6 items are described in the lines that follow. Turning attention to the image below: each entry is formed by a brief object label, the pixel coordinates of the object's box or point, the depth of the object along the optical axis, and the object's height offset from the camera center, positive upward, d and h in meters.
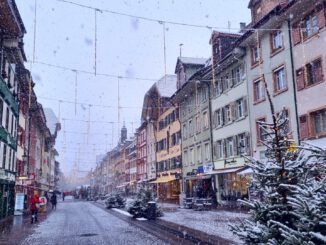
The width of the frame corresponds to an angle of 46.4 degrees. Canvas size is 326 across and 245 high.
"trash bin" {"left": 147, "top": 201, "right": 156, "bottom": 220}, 22.42 -1.30
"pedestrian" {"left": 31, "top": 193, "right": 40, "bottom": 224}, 22.19 -0.95
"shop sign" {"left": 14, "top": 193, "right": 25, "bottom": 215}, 29.86 -1.04
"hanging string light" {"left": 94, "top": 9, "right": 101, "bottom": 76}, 12.42 +4.59
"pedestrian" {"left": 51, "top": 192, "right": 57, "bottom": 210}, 37.54 -0.87
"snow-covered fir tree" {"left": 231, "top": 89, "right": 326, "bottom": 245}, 5.03 +0.04
